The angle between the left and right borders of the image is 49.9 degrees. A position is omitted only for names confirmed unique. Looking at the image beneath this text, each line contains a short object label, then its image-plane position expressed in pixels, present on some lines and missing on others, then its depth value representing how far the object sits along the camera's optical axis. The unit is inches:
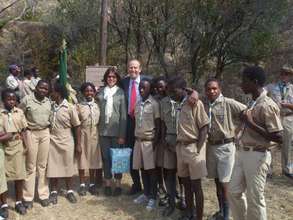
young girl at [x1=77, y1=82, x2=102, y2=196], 176.1
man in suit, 173.9
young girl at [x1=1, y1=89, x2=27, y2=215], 154.1
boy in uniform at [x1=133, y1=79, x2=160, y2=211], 160.6
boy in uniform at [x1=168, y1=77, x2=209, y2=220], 138.9
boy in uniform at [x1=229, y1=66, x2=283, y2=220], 115.6
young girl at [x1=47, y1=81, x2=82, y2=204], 168.3
